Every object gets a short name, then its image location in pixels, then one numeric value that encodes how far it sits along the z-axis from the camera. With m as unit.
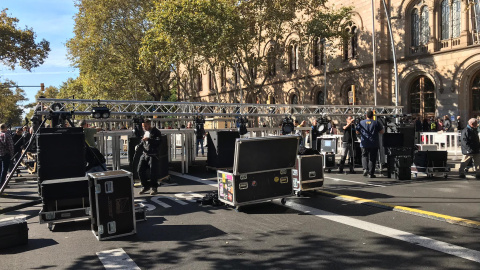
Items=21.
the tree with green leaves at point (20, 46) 25.02
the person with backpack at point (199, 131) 12.84
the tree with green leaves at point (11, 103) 50.12
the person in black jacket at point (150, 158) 9.33
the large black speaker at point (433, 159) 11.24
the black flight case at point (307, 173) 8.66
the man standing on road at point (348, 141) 12.86
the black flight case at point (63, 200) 6.26
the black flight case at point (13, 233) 5.43
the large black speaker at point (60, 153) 7.40
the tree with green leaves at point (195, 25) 23.62
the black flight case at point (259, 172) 7.15
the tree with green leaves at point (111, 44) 30.98
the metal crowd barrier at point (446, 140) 15.95
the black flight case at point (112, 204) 5.68
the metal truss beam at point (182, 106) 10.84
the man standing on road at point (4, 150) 11.15
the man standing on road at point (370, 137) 11.04
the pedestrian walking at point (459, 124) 21.61
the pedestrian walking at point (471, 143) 10.99
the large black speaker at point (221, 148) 13.68
